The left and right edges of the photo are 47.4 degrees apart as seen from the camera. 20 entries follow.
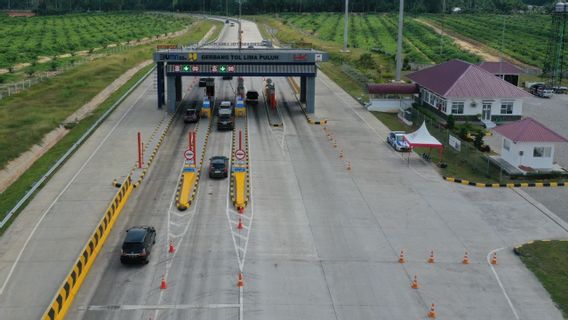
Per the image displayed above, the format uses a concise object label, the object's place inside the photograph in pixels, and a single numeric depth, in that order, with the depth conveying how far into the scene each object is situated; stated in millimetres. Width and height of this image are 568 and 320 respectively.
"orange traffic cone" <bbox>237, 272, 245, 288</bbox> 35562
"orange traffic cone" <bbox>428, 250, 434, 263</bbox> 39344
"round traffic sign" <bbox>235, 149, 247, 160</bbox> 51697
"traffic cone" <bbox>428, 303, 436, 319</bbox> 32719
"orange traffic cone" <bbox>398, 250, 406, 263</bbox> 39344
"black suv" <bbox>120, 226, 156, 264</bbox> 37812
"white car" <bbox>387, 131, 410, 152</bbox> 65438
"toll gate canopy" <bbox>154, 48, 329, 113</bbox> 78188
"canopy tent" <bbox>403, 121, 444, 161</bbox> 61156
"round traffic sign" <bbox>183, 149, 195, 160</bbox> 52681
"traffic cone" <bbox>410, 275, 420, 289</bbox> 35906
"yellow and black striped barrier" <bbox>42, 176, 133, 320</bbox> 31469
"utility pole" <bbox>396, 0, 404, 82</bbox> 95875
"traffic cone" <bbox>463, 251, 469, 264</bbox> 39334
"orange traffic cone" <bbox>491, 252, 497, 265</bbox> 39525
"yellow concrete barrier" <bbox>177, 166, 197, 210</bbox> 47938
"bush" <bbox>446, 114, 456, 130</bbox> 74000
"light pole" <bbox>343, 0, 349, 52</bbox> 139312
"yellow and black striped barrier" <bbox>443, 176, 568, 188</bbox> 55281
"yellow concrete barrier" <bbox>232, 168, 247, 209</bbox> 48125
